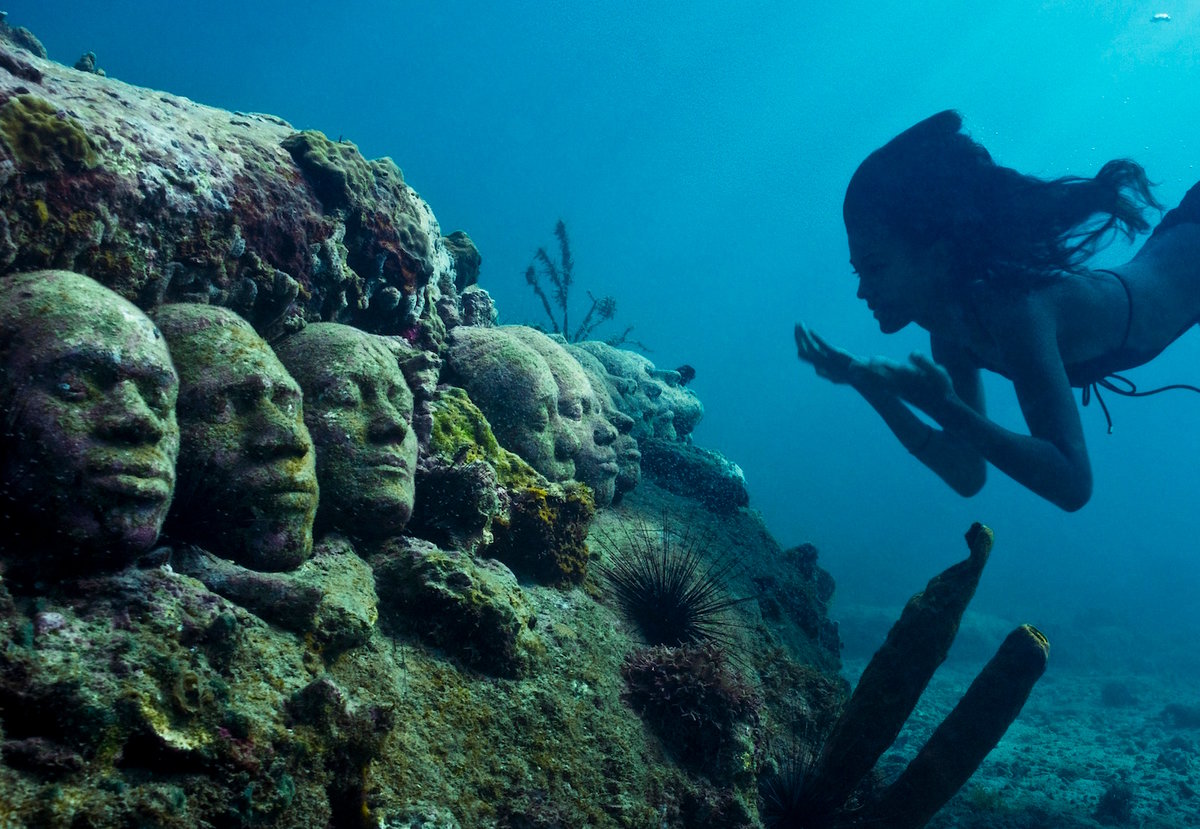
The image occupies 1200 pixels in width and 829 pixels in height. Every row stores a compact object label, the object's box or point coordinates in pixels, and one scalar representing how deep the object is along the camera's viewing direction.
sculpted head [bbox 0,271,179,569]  2.15
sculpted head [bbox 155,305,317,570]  2.84
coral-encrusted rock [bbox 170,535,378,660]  2.71
